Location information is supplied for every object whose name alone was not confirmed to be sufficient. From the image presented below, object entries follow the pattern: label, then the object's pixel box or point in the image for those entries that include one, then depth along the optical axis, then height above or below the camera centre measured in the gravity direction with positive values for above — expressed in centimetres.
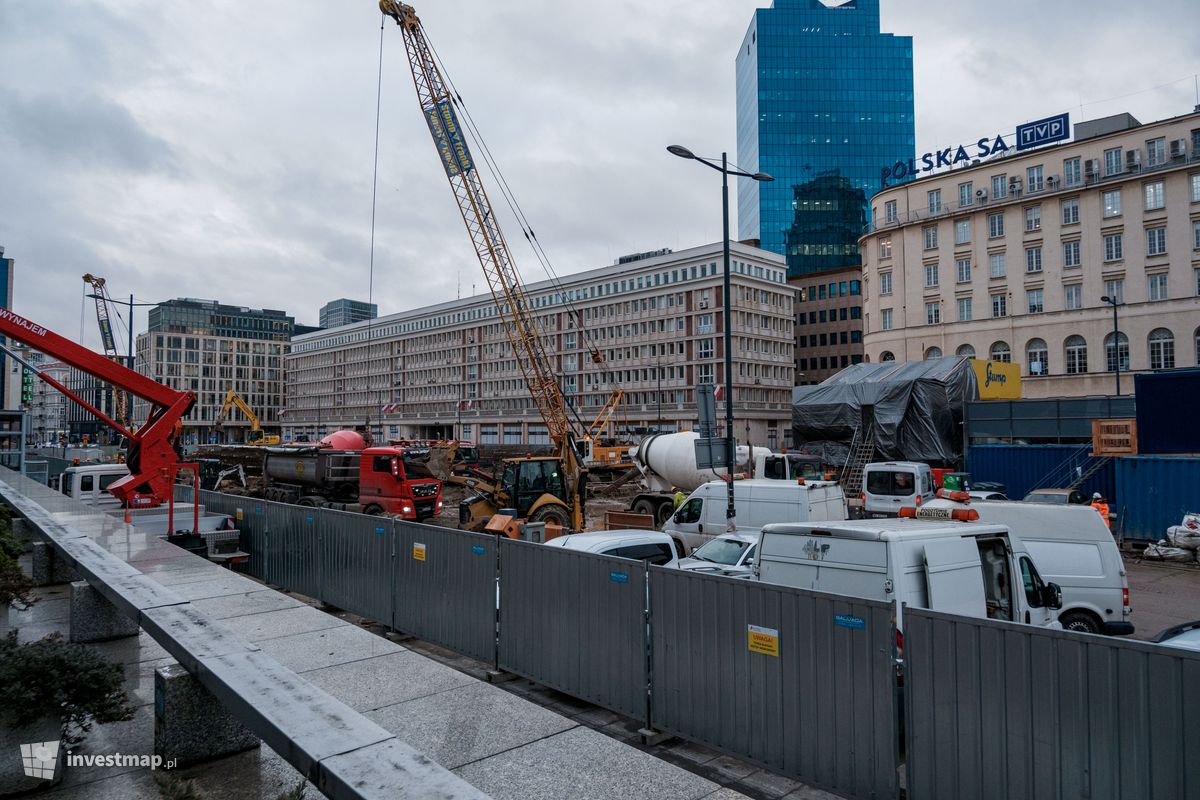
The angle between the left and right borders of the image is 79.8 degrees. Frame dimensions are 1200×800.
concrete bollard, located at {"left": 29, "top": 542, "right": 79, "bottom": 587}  947 -192
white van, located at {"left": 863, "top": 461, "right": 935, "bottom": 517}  2397 -237
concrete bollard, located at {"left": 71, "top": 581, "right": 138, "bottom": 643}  661 -180
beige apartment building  5269 +1277
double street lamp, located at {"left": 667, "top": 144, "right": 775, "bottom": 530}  1642 +227
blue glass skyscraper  12825 +5709
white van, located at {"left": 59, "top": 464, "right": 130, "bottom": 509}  2322 -187
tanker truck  2516 -223
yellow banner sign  4716 +255
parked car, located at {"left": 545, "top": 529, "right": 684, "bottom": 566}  1110 -195
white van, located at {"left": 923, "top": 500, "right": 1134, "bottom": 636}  1140 -244
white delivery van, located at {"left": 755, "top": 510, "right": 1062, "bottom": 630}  780 -172
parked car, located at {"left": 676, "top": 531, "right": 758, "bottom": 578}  1196 -244
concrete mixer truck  2620 -209
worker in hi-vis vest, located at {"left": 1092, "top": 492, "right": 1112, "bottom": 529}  1731 -223
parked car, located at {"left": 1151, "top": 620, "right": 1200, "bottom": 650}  753 -242
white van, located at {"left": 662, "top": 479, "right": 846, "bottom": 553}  1752 -219
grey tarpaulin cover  4556 +64
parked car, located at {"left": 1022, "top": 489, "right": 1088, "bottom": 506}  1994 -225
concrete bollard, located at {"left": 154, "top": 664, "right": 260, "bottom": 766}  424 -179
